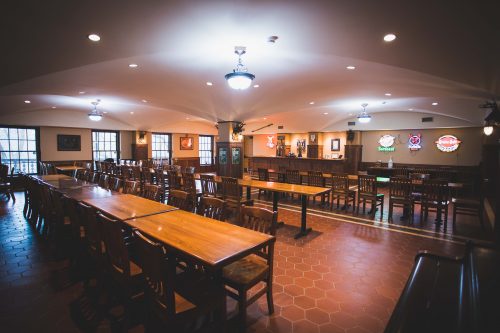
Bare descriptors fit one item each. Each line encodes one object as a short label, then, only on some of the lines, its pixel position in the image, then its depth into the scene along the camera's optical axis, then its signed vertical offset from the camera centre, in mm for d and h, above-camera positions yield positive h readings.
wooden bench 891 -590
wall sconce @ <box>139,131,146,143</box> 12867 +873
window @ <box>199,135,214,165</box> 16078 +333
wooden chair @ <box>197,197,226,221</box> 2945 -655
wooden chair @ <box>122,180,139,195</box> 4414 -621
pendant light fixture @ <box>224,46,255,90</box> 3658 +1117
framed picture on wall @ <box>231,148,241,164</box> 9930 -44
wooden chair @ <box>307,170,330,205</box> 6879 -658
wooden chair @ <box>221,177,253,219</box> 5190 -835
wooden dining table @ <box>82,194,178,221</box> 2967 -704
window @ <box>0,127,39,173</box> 9484 +137
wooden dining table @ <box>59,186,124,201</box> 3994 -696
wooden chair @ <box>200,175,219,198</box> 5646 -717
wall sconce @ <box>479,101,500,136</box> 5660 +1005
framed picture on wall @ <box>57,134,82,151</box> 10641 +420
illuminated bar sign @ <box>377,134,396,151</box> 11898 +646
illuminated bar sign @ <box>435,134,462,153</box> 10438 +600
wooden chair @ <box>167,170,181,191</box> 6594 -671
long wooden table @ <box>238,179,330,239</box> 4637 -662
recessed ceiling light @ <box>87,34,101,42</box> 2772 +1290
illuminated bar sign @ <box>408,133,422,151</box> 11219 +669
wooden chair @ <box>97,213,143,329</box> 2068 -977
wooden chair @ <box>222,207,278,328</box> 2162 -1058
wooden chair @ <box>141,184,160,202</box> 3903 -627
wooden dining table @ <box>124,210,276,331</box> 1870 -734
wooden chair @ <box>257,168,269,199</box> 7902 -612
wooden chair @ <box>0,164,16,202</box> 7129 -935
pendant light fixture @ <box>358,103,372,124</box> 8826 +1346
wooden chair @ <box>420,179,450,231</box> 5115 -750
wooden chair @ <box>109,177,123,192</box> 4879 -622
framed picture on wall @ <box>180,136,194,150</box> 14906 +691
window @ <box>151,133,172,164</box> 13852 +416
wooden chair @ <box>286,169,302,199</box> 7336 -634
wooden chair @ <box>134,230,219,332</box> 1671 -1071
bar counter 11703 -407
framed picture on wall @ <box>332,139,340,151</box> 13477 +604
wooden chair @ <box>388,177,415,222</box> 5477 -823
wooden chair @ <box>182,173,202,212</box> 5924 -708
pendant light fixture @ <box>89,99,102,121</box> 8664 +1291
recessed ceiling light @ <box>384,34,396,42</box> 2717 +1307
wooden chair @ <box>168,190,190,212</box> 3373 -636
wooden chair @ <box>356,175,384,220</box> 6031 -835
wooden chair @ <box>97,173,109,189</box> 5453 -634
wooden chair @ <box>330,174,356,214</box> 6516 -851
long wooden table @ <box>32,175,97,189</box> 5023 -657
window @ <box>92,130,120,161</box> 11844 +378
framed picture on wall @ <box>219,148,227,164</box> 9963 -51
